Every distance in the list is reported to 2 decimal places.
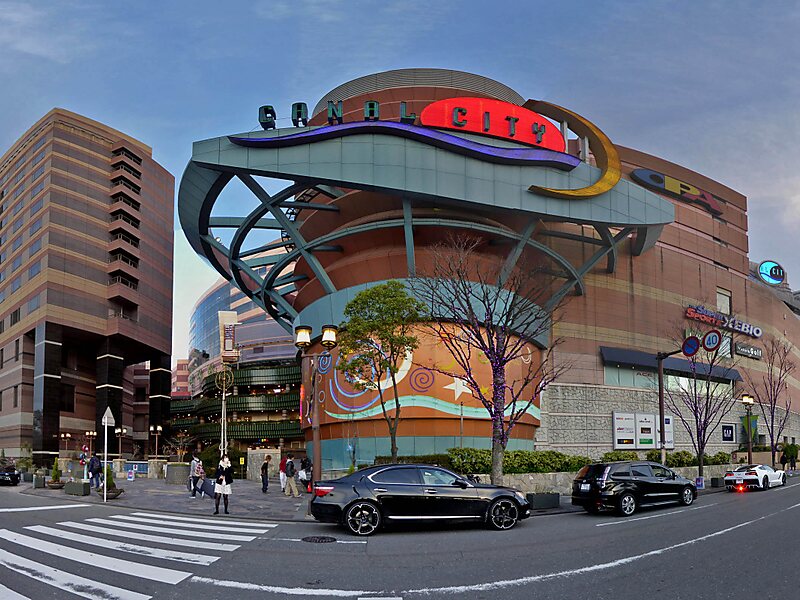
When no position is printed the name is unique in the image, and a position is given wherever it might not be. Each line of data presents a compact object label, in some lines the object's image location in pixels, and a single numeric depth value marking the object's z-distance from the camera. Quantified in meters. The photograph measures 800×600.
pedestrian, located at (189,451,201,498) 28.12
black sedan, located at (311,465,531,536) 16.05
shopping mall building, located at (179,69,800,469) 36.38
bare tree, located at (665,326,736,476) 52.72
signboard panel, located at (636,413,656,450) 49.22
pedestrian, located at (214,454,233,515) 20.94
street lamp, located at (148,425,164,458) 86.00
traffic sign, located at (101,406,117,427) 25.00
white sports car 32.38
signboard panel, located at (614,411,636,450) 47.65
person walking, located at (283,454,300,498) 28.08
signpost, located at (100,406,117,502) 25.01
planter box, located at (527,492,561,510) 22.08
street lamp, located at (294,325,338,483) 19.64
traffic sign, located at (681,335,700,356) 31.83
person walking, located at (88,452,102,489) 32.00
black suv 20.19
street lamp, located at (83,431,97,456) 82.36
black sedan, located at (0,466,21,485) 39.16
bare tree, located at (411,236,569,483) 23.38
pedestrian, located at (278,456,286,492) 32.05
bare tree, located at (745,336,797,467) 59.95
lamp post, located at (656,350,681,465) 31.33
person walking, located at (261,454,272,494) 31.26
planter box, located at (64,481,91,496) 28.38
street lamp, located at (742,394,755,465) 46.26
